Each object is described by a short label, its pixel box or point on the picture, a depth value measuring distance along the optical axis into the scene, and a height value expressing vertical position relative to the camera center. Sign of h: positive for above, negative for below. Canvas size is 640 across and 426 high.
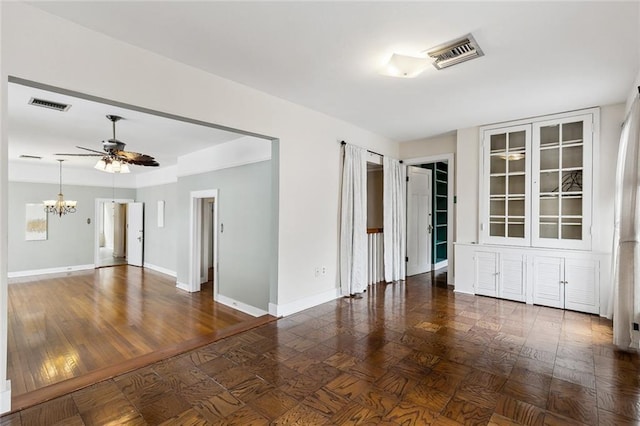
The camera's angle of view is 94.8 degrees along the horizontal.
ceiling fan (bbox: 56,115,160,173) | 3.98 +0.75
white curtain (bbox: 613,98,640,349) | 2.72 -0.33
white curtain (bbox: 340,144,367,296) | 4.50 -0.16
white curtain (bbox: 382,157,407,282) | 5.32 -0.15
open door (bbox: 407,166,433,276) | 6.17 -0.17
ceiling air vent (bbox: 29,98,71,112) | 3.45 +1.29
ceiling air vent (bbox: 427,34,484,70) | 2.36 +1.37
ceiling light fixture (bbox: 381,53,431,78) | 2.57 +1.33
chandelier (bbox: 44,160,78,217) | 7.82 +0.16
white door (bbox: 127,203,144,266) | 8.99 -0.68
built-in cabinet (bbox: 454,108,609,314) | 3.87 -0.06
